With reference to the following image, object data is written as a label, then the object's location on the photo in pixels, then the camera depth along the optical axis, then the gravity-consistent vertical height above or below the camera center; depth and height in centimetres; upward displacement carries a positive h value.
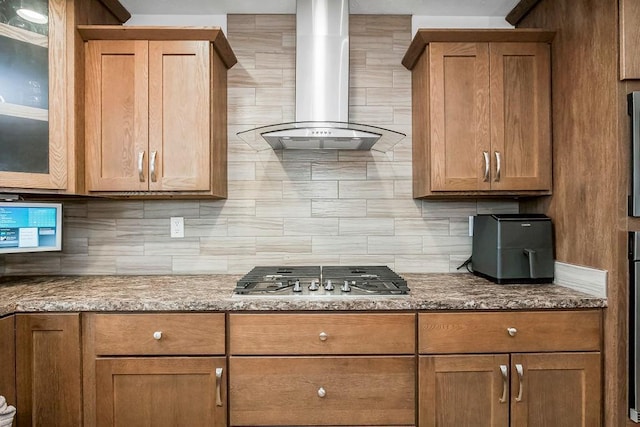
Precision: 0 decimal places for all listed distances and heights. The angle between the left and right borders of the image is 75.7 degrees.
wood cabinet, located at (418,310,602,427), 171 -64
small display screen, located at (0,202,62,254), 203 -7
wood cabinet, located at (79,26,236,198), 202 +51
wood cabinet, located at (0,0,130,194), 182 +51
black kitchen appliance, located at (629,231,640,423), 162 -46
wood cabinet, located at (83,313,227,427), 170 -63
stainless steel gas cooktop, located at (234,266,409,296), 179 -32
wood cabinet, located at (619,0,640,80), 159 +68
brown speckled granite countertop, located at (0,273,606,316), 170 -36
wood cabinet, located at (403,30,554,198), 205 +51
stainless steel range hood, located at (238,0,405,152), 209 +76
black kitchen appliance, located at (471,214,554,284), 201 -18
